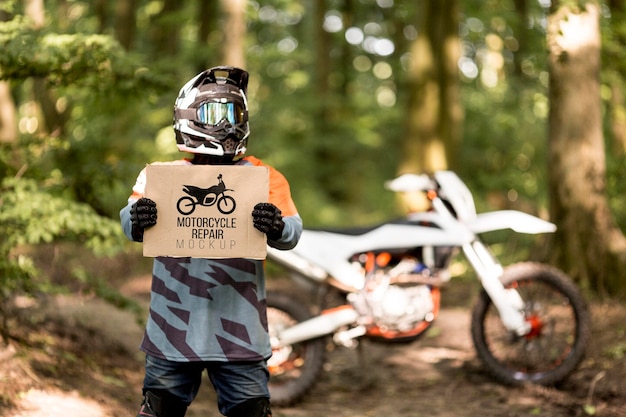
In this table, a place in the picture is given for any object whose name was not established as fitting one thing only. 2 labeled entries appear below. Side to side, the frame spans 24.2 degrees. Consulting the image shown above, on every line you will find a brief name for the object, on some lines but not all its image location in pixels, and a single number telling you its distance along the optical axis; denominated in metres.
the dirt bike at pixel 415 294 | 10.62
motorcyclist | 6.30
